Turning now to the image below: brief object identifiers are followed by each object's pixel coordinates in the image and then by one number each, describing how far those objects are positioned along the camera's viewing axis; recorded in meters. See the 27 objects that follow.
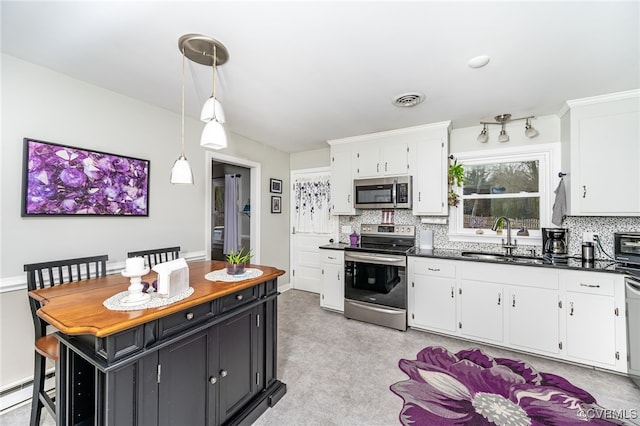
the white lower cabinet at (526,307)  2.24
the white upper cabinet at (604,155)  2.36
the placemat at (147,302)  1.21
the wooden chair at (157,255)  2.33
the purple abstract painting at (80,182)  1.95
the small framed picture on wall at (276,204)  4.39
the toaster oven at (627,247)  2.37
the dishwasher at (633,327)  2.05
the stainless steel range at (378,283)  3.09
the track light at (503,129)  2.99
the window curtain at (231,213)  4.82
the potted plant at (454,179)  3.38
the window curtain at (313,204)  4.44
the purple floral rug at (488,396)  1.74
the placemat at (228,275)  1.77
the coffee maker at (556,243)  2.77
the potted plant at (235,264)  1.84
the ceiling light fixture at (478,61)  1.88
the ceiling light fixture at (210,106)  1.69
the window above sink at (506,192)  3.01
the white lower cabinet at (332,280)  3.60
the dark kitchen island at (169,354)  1.08
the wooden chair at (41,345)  1.54
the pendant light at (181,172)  1.77
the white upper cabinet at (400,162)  3.24
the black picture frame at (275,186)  4.35
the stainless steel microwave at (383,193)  3.41
